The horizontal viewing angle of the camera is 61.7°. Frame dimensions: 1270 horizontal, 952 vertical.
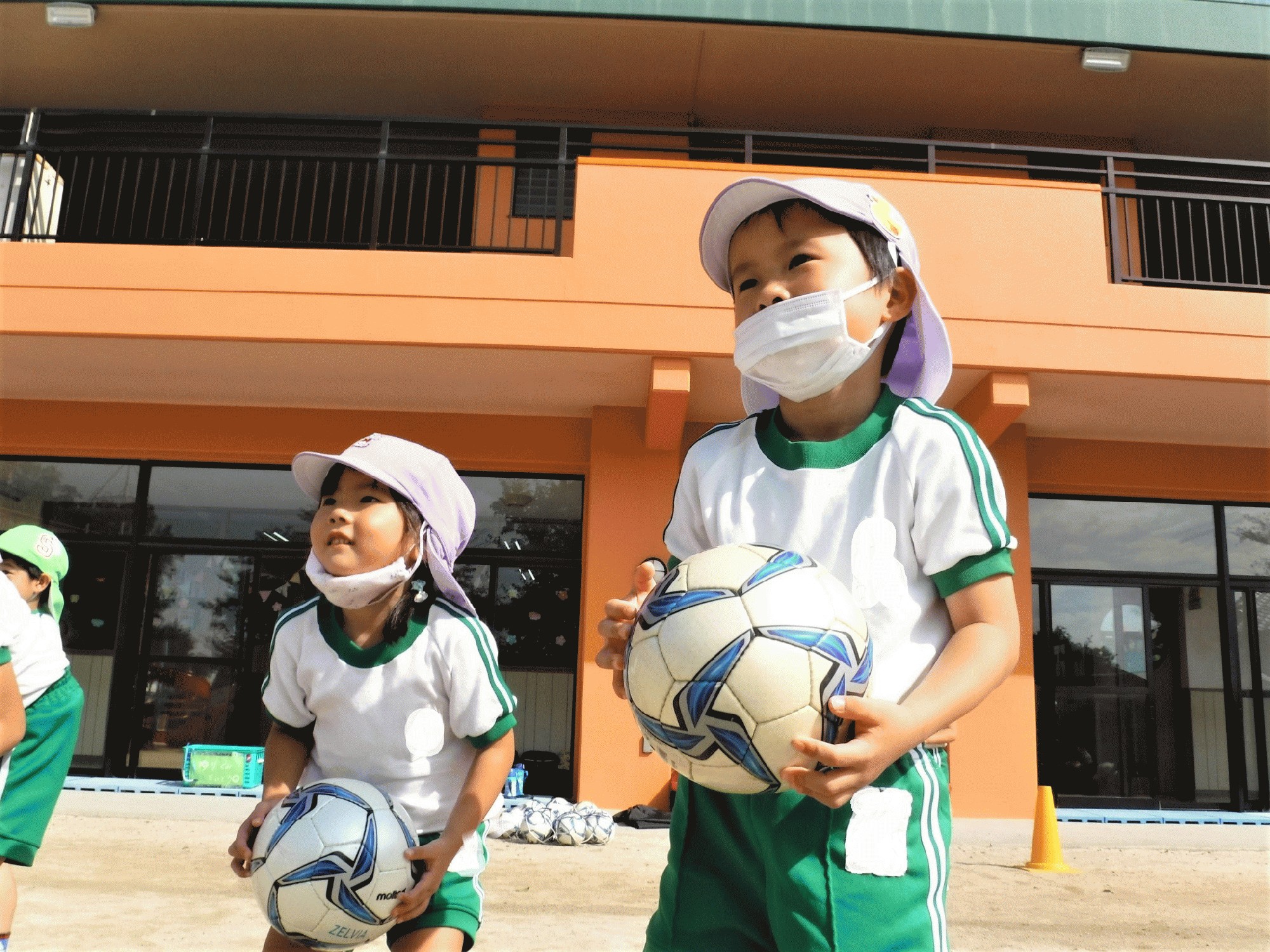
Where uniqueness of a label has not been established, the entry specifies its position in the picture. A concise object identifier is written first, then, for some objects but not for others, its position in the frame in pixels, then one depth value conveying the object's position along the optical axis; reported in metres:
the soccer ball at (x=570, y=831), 8.39
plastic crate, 10.03
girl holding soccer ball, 2.70
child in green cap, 4.04
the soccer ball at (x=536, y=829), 8.46
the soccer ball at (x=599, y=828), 8.47
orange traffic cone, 7.80
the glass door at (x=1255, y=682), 11.07
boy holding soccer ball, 1.66
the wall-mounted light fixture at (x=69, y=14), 10.73
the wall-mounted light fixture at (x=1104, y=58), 10.84
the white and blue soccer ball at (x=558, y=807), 8.74
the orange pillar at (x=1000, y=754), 9.97
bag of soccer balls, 8.43
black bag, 9.35
